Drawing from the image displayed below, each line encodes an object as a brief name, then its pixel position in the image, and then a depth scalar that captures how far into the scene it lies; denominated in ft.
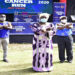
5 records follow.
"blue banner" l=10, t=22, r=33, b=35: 46.68
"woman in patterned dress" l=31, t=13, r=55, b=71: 25.29
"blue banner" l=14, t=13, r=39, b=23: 49.75
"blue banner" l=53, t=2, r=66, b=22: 47.98
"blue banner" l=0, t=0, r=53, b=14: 48.70
